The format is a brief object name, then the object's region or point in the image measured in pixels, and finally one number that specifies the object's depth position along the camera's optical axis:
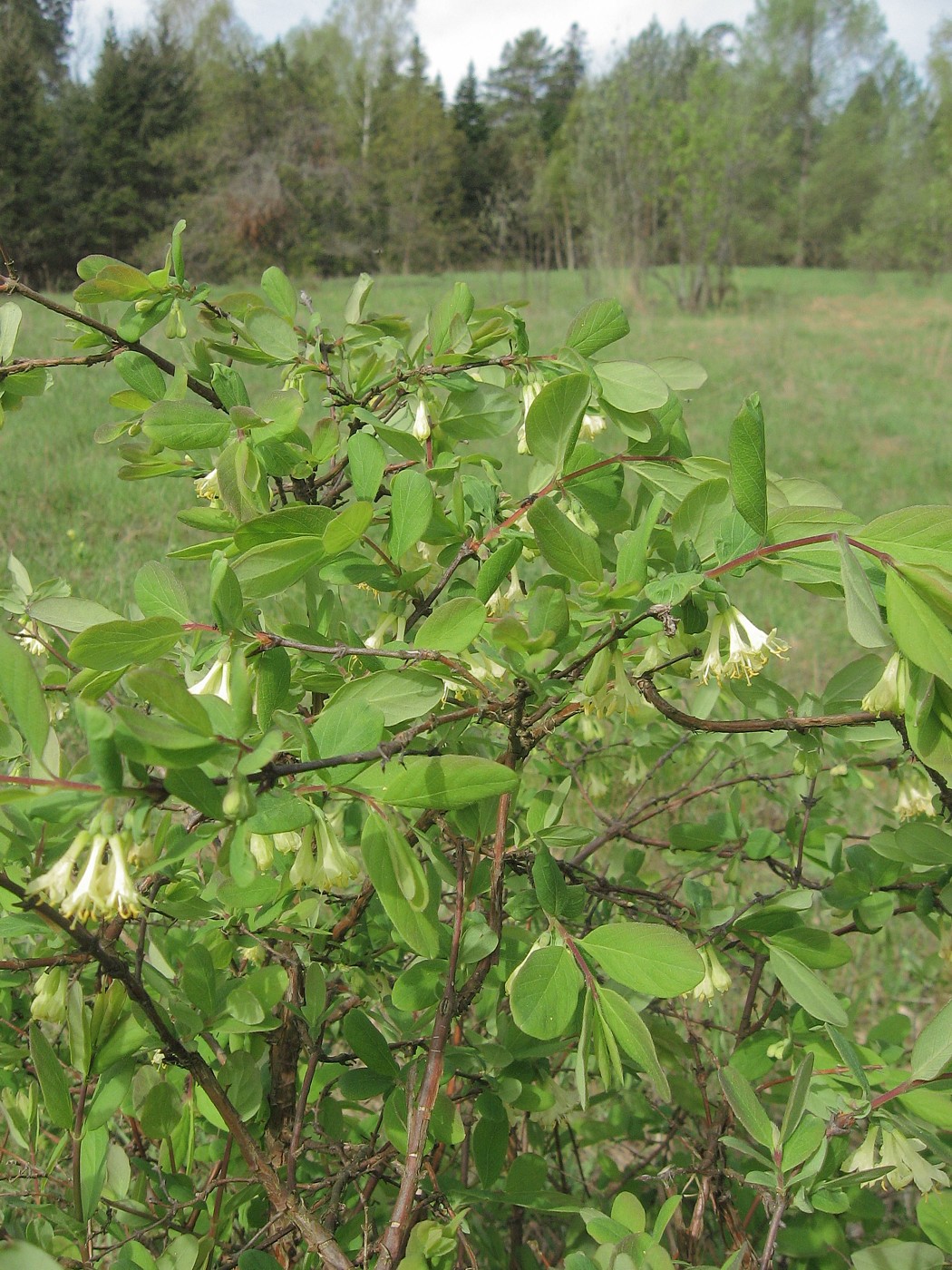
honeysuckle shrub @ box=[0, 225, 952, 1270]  0.48
